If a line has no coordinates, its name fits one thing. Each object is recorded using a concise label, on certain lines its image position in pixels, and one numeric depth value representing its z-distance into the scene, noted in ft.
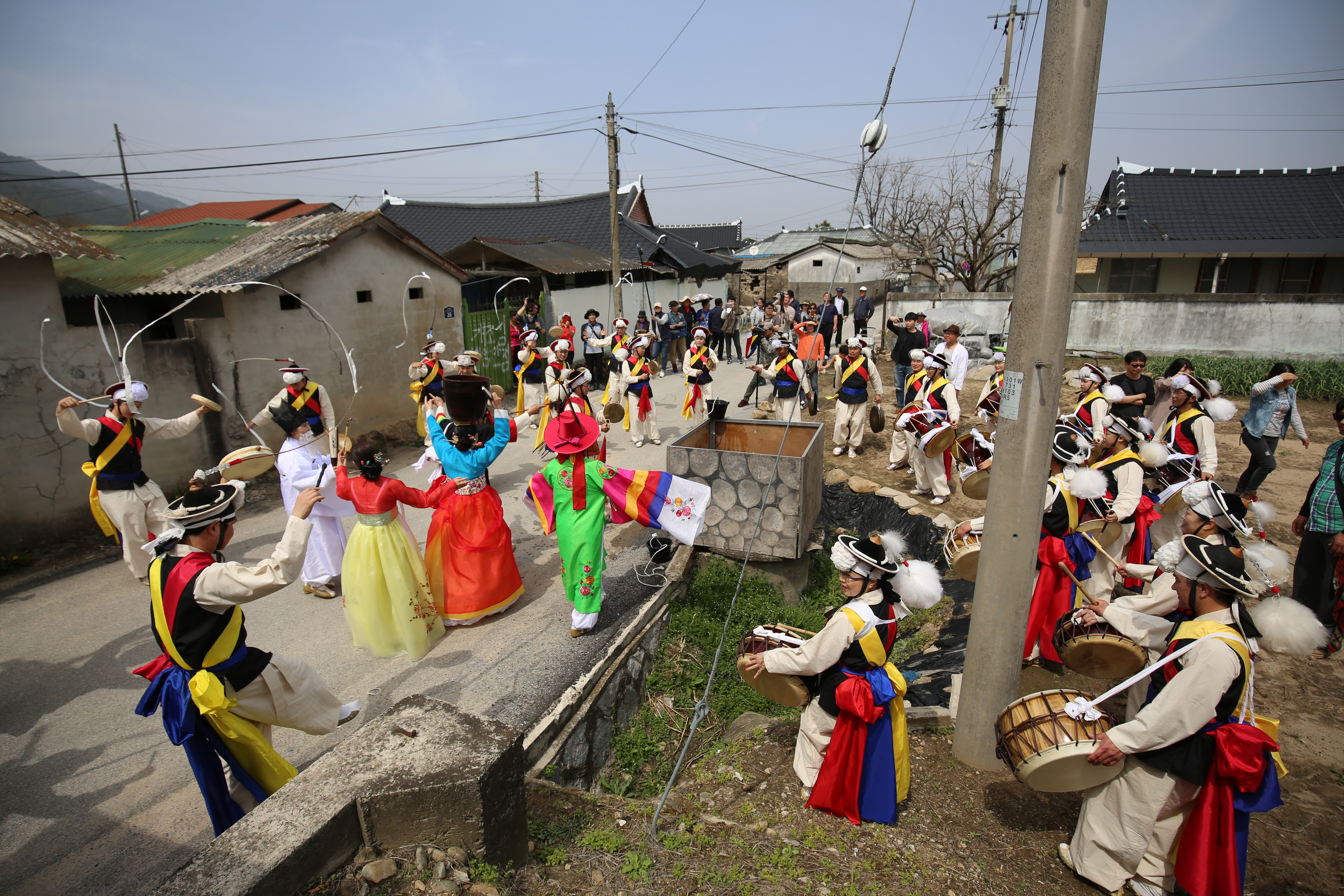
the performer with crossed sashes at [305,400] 20.27
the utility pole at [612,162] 48.75
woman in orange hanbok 17.03
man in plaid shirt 15.79
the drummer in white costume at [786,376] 30.83
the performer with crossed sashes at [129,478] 18.84
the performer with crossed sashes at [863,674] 9.95
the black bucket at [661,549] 21.31
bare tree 61.36
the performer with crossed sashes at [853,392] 30.37
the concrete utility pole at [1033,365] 9.09
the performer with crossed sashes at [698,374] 33.76
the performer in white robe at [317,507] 18.93
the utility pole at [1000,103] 53.06
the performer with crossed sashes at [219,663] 9.58
